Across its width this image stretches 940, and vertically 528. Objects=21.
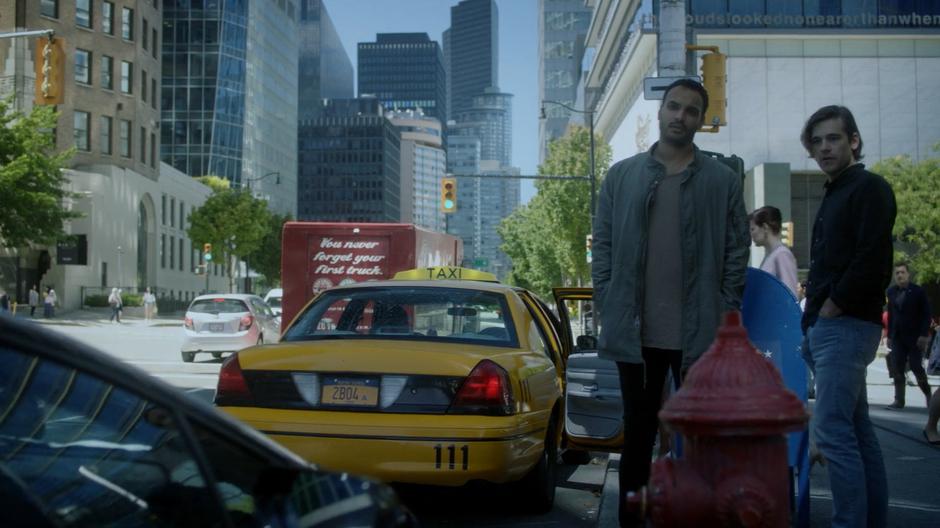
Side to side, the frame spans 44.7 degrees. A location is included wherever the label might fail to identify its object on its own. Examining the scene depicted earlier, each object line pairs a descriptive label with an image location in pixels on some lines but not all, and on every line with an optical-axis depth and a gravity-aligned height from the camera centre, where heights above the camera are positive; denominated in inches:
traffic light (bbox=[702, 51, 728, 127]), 606.9 +115.8
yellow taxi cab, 230.7 -22.5
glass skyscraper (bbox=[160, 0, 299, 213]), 3983.8 +737.6
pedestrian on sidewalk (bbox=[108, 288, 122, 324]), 1877.5 -12.2
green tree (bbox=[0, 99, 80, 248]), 1640.0 +167.7
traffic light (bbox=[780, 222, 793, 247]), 999.0 +59.0
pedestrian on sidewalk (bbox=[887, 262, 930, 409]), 524.1 -12.6
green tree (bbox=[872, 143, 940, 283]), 1614.2 +132.0
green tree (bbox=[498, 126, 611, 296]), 2330.2 +198.2
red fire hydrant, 102.7 -13.9
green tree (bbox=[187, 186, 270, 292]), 2819.9 +180.3
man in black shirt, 179.3 -2.8
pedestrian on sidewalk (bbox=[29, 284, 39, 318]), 1920.5 -10.2
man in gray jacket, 181.3 +6.1
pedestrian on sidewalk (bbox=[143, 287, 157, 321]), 2052.2 -16.8
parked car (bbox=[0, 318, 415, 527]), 69.2 -11.0
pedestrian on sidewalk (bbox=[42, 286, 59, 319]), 1899.6 -16.4
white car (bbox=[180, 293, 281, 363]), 870.4 -22.8
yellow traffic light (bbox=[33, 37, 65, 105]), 736.3 +146.0
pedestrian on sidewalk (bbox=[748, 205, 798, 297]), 314.5 +15.7
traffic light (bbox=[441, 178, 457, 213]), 1320.1 +118.2
